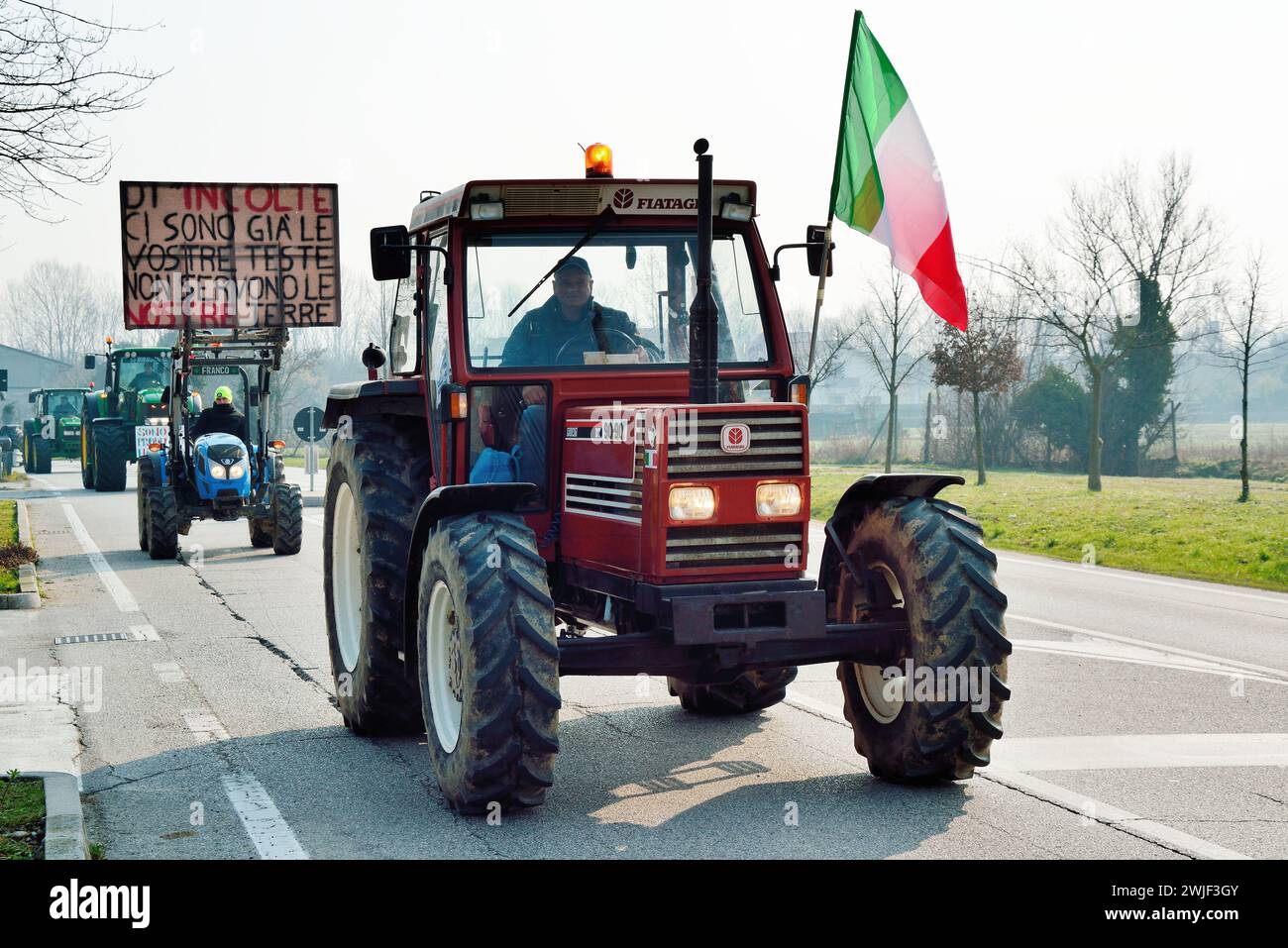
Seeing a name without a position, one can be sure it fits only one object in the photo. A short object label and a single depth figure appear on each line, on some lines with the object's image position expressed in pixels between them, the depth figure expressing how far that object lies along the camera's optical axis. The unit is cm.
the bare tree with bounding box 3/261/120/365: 12362
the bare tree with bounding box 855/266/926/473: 3244
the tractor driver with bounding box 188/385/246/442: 1933
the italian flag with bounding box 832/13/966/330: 827
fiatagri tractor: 607
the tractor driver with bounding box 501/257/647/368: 707
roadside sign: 3108
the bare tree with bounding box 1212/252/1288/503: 2523
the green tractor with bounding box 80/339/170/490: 3262
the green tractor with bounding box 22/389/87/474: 4553
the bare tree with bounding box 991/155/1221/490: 3161
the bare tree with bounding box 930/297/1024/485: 3200
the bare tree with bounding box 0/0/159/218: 1126
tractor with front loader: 1836
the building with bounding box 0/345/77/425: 11094
